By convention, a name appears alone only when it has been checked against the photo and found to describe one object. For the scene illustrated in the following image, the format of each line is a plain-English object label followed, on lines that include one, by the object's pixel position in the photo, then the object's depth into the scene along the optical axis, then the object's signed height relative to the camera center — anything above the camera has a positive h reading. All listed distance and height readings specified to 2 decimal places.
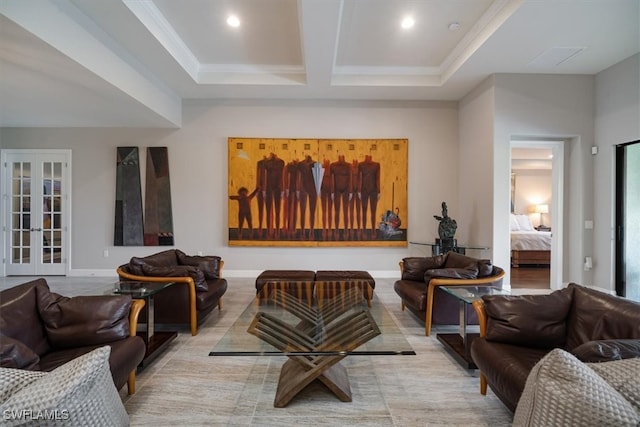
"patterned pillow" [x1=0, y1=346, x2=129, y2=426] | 0.94 -0.60
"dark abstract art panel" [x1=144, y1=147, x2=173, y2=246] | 5.82 +0.21
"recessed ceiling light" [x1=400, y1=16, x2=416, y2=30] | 3.80 +2.41
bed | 6.95 -0.79
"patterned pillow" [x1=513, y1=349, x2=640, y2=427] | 0.96 -0.62
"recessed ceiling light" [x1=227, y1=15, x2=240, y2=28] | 3.76 +2.40
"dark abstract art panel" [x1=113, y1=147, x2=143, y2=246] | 5.82 +0.21
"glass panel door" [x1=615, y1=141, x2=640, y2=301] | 4.34 -0.11
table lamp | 9.53 +0.11
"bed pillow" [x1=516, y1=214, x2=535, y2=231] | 8.54 -0.30
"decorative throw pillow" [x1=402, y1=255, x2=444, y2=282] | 3.94 -0.70
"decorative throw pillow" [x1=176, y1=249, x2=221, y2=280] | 3.95 -0.69
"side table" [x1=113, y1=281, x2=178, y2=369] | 2.59 -0.89
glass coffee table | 1.89 -0.86
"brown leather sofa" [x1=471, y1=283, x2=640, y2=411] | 1.72 -0.74
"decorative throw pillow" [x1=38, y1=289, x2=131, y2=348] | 1.95 -0.71
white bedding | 6.95 -0.65
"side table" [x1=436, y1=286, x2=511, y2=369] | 2.54 -1.08
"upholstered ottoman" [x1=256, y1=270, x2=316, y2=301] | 3.27 -0.86
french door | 5.90 +0.00
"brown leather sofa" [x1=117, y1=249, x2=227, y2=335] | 3.19 -0.86
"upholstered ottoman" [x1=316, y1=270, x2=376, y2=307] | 3.28 -0.87
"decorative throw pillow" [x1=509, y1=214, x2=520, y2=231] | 8.25 -0.33
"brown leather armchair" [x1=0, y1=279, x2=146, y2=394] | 1.81 -0.73
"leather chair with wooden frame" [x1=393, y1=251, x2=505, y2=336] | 3.18 -0.87
